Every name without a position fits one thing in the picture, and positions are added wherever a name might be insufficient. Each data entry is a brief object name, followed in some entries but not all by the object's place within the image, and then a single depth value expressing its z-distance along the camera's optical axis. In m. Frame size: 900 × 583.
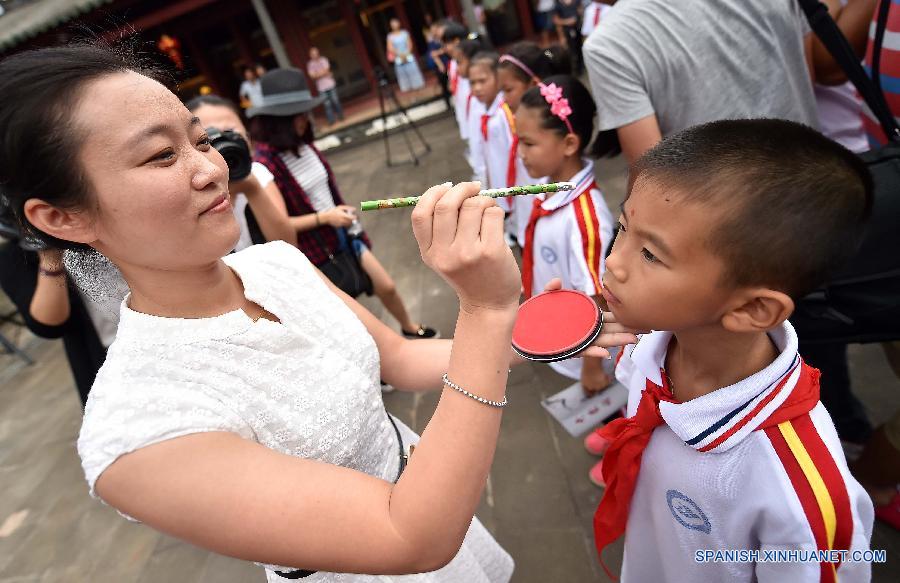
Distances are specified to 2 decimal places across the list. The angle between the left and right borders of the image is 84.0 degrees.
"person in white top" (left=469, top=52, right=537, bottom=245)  3.53
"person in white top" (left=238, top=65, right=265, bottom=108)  11.11
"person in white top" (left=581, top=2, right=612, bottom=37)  4.70
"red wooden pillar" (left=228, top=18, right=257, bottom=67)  12.26
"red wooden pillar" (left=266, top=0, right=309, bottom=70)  12.13
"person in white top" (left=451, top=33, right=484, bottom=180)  4.62
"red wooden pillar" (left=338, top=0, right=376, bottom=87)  12.45
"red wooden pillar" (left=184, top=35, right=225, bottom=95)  12.33
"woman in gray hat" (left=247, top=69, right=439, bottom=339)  2.78
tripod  6.98
